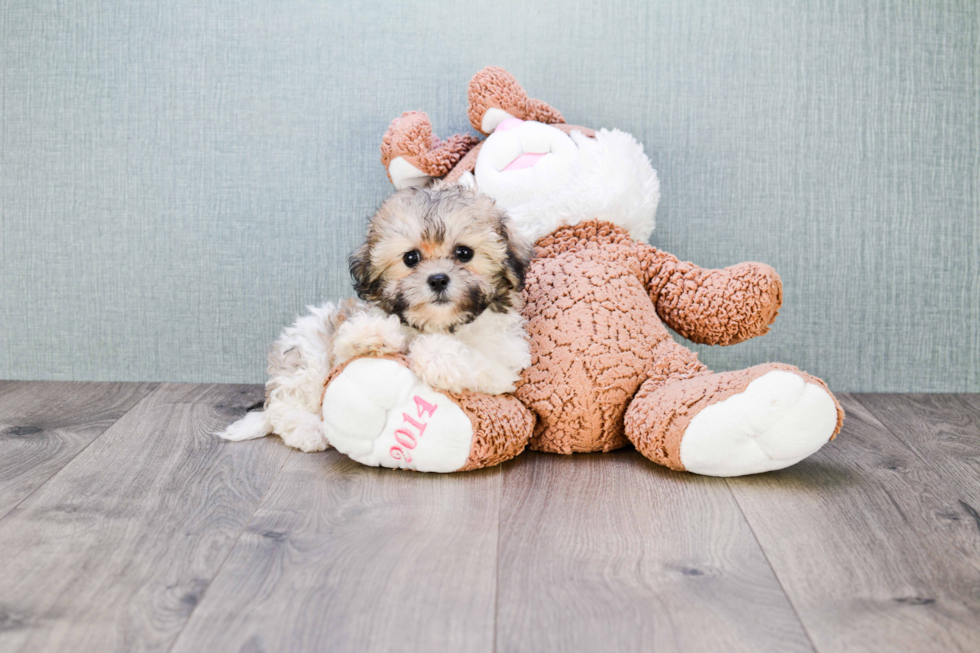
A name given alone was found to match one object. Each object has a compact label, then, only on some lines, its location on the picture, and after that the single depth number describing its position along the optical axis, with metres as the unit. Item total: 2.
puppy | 1.23
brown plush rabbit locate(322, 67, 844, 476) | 1.24
